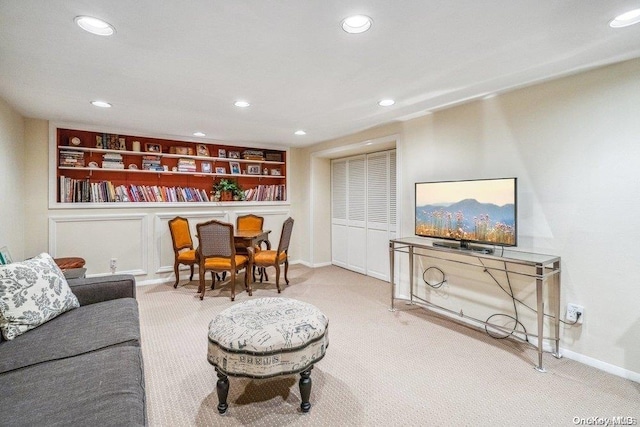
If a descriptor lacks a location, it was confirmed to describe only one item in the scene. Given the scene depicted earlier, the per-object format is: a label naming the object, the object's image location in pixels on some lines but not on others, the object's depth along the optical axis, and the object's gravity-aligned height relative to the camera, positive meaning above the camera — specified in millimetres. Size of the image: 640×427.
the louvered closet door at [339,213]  5352 -10
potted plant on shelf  4910 +360
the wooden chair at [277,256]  4012 -586
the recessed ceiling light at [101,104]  2977 +1094
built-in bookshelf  3916 +659
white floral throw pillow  1667 -496
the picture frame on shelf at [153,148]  4426 +961
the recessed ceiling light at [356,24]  1586 +1020
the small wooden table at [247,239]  3967 -348
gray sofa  1086 -712
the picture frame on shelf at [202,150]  4848 +1009
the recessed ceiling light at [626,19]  1563 +1035
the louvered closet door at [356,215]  4949 -43
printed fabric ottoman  1625 -732
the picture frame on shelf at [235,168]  5133 +765
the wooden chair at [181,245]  4137 -460
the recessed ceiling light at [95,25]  1587 +1018
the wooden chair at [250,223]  4992 -173
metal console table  2193 -458
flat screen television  2498 +3
